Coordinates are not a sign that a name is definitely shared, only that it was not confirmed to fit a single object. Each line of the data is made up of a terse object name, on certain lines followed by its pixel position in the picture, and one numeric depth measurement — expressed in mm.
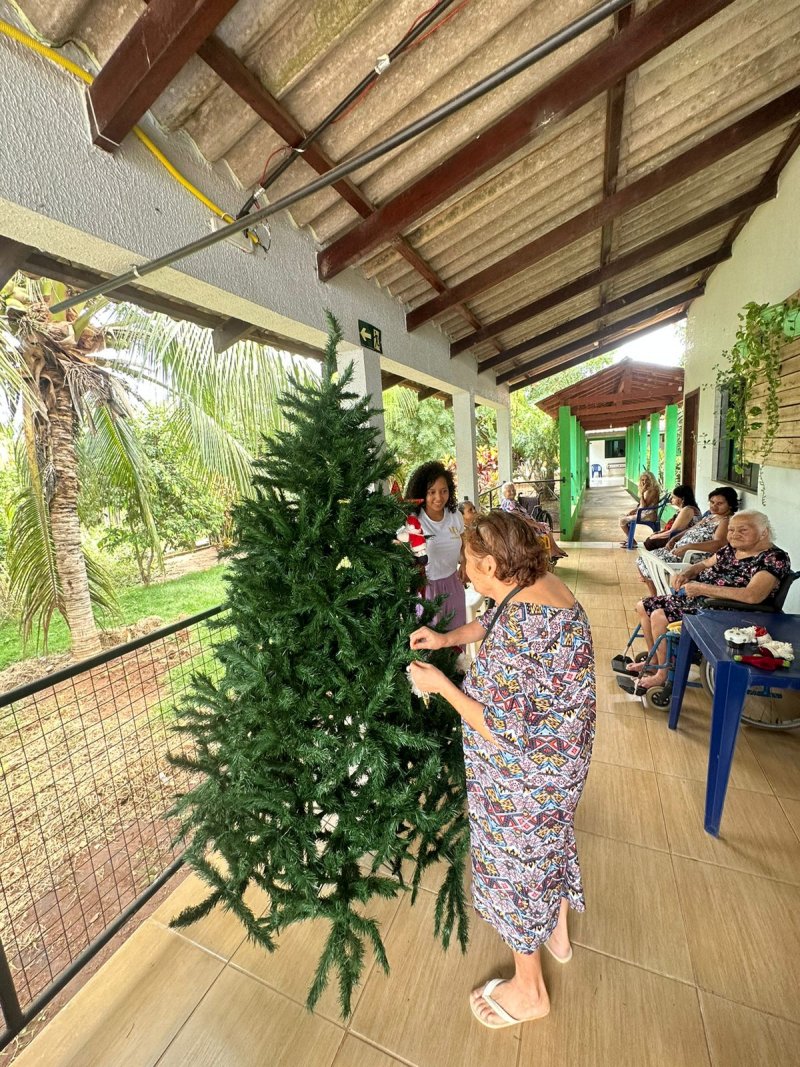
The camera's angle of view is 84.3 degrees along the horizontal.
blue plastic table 1746
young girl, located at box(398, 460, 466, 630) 2754
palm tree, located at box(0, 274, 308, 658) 3430
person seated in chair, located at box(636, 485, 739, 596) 3600
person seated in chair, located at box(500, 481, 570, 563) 4744
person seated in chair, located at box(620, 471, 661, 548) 6355
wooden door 6316
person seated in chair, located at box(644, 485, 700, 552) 4648
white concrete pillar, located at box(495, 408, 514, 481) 7645
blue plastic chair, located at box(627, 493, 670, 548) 6301
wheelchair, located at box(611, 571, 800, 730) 2412
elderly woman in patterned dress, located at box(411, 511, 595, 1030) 1089
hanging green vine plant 2783
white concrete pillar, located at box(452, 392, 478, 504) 5559
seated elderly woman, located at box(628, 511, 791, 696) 2443
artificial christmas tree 1119
